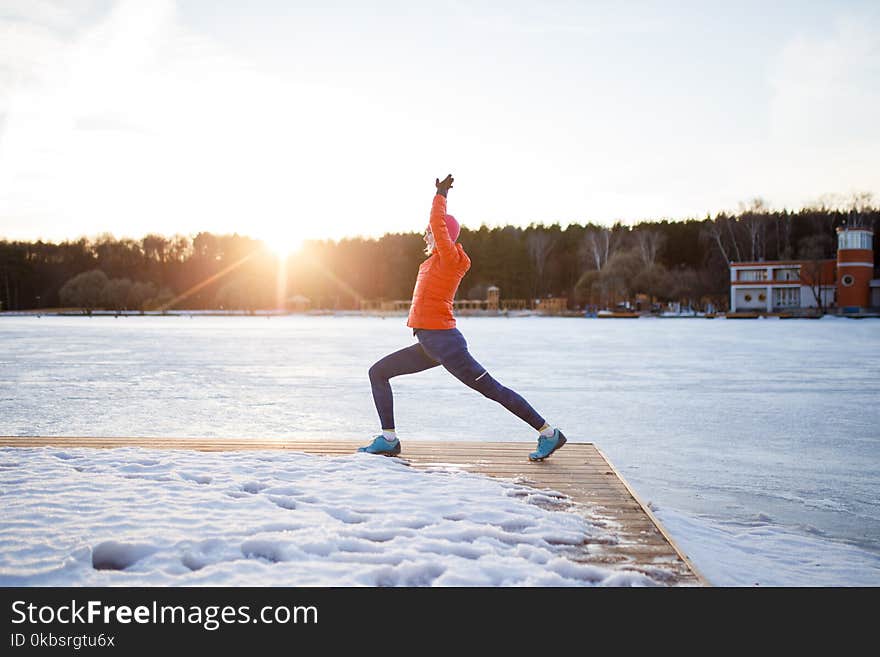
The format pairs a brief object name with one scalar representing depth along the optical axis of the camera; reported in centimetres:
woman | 378
